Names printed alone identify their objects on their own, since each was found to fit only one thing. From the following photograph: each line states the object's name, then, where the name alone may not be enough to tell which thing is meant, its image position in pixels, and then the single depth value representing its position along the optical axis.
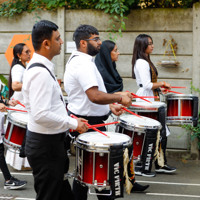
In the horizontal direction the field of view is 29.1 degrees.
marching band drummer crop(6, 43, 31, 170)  5.30
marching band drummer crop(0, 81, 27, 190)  4.91
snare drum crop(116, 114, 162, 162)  4.30
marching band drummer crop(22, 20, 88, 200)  2.81
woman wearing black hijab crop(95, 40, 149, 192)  4.83
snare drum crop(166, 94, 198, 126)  5.65
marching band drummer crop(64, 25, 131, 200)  3.31
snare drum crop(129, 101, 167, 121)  5.03
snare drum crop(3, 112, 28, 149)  4.85
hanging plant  6.57
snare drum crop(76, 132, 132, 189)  3.18
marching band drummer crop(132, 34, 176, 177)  5.49
